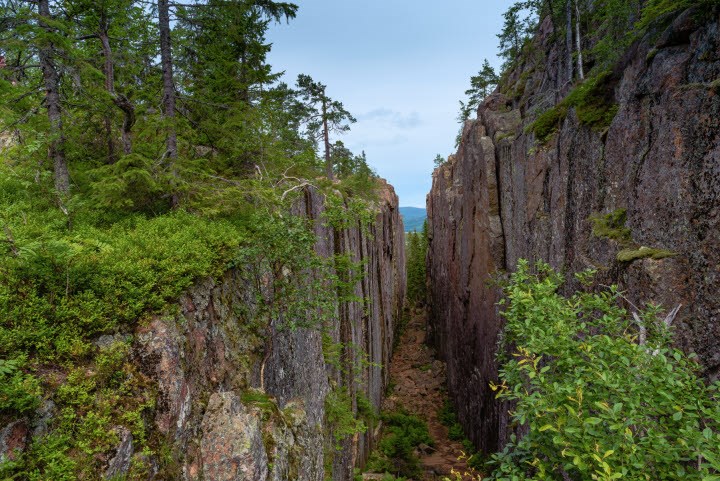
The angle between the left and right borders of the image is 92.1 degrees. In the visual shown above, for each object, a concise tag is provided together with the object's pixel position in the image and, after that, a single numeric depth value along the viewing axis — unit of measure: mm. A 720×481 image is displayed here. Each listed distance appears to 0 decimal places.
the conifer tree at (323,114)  30172
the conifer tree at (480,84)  43406
